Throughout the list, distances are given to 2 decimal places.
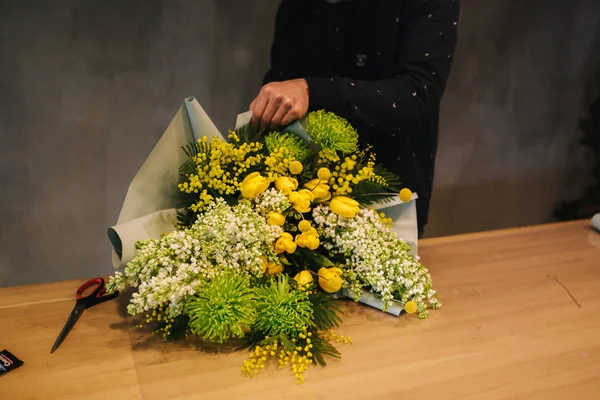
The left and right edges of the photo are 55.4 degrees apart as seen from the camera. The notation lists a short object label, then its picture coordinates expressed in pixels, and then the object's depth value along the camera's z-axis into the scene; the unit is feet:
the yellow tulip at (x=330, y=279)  3.28
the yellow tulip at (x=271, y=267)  3.18
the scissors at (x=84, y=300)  3.09
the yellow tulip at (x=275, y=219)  3.16
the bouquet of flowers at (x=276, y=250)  2.93
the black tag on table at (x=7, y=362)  2.80
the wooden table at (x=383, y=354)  2.78
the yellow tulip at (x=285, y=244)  3.17
